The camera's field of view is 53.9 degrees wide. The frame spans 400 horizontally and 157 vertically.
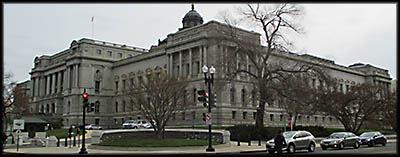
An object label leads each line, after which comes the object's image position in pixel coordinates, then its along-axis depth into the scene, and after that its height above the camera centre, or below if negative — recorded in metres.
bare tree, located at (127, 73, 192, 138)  35.69 +1.05
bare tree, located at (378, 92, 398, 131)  58.31 -0.83
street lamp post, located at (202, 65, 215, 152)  28.88 +1.93
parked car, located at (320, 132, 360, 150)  31.06 -2.87
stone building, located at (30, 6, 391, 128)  72.56 +7.38
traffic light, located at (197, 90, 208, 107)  28.02 +0.69
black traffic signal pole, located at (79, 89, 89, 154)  27.14 +0.13
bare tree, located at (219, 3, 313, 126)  44.53 +6.52
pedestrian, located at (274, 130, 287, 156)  22.59 -2.11
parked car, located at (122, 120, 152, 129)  60.64 -2.96
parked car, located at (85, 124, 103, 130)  75.46 -4.11
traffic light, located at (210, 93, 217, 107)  29.27 +0.46
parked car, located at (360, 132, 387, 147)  34.38 -3.00
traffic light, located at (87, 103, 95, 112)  28.59 -0.12
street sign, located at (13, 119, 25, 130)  32.22 -1.42
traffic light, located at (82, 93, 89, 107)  28.03 +0.49
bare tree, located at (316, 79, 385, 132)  55.03 +0.24
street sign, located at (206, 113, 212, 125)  28.51 -0.90
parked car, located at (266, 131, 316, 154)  27.64 -2.63
